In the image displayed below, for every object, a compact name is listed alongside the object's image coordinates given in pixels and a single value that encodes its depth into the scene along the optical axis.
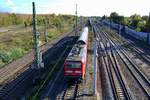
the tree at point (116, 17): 139.49
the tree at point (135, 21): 102.75
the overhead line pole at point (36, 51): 29.95
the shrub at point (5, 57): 41.60
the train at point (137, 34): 65.12
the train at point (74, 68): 27.30
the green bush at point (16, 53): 44.59
